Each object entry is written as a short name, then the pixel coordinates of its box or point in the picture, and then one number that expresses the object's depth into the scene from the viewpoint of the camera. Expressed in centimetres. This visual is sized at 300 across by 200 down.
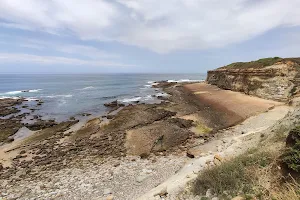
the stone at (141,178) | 1071
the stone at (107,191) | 988
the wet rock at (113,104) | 3369
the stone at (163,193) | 758
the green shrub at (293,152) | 520
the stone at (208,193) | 601
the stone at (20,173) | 1268
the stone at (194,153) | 1322
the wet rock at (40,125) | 2335
